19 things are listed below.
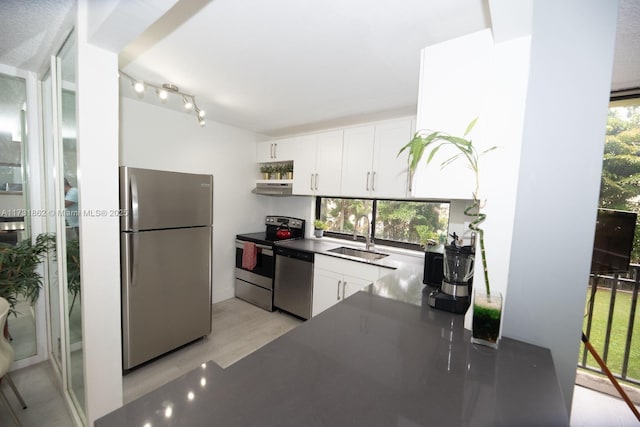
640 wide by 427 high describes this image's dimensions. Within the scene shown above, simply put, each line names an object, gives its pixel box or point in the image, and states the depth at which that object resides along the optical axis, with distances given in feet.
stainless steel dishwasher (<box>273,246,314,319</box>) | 9.53
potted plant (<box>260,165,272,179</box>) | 12.24
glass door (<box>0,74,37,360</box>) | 6.53
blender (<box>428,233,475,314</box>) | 4.10
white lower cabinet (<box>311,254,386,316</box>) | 8.27
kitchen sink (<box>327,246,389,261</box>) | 9.53
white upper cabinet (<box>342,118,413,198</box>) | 8.36
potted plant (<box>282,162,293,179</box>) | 11.29
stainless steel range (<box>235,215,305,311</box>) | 10.57
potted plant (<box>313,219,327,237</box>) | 11.35
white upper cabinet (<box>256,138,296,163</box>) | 11.05
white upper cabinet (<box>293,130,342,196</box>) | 9.77
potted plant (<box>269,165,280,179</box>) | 11.92
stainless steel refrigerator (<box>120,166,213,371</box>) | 6.49
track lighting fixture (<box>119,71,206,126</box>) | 6.13
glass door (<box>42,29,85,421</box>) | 4.68
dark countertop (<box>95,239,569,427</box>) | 2.07
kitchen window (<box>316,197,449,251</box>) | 9.11
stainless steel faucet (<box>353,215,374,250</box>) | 9.84
